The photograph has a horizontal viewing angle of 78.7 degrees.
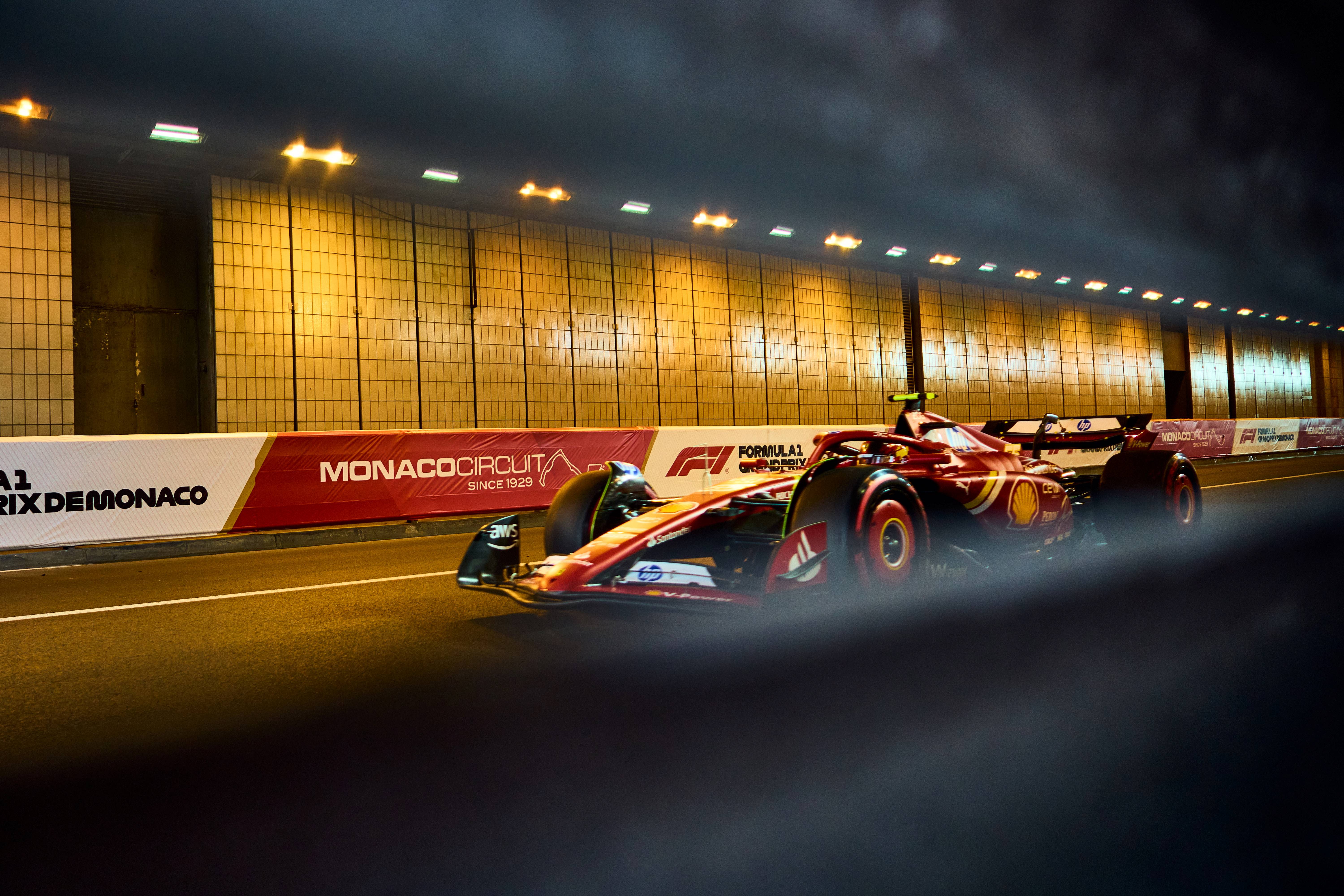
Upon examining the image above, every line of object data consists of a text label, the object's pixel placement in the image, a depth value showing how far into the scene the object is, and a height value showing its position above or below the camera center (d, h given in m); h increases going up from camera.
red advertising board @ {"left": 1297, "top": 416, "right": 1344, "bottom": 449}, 27.41 +0.68
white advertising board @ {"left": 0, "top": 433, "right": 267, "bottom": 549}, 8.23 +0.13
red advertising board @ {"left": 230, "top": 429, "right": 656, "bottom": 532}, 9.87 +0.20
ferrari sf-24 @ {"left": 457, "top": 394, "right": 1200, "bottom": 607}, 4.07 -0.31
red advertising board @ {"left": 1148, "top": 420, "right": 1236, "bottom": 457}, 22.12 +0.58
